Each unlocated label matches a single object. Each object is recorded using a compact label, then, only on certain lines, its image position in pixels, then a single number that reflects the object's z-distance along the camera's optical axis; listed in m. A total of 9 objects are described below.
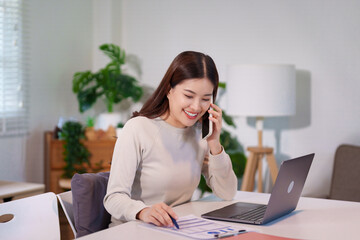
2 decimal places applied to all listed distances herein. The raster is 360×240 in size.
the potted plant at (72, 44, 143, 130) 4.28
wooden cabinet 4.04
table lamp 3.50
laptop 1.61
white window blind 3.99
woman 1.81
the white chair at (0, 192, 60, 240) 1.61
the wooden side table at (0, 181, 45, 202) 3.04
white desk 1.48
